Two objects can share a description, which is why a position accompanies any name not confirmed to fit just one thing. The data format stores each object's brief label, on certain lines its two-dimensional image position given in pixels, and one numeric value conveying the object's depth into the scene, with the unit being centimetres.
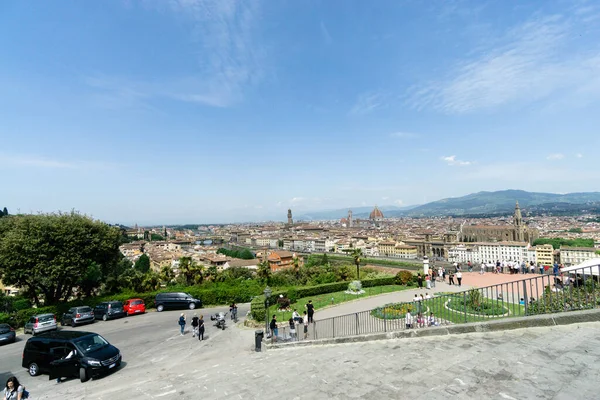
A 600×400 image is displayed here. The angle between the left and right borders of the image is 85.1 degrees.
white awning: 1232
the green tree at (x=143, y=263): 9184
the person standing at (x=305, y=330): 1378
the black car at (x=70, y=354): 1048
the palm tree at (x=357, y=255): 3461
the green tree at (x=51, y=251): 2283
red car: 2311
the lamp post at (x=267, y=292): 1538
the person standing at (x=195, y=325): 1694
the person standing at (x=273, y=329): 1454
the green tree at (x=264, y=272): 3198
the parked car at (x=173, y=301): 2464
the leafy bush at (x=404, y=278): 2861
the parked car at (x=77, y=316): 2025
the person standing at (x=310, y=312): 1612
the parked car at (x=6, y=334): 1698
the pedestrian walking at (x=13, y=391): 716
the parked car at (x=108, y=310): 2169
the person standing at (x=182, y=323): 1733
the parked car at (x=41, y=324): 1858
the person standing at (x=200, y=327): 1639
